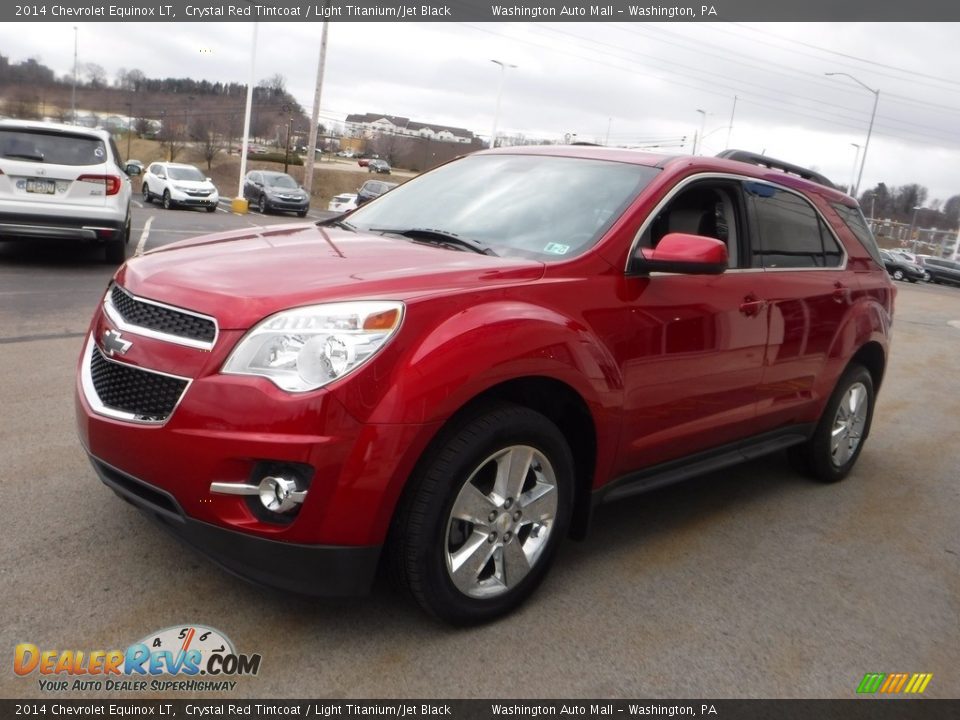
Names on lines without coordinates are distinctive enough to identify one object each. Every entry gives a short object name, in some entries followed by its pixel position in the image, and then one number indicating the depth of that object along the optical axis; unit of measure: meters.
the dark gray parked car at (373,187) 30.85
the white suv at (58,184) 9.72
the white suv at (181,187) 26.91
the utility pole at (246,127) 32.59
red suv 2.56
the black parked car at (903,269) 39.69
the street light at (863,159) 52.09
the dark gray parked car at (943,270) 41.27
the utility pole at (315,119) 34.94
